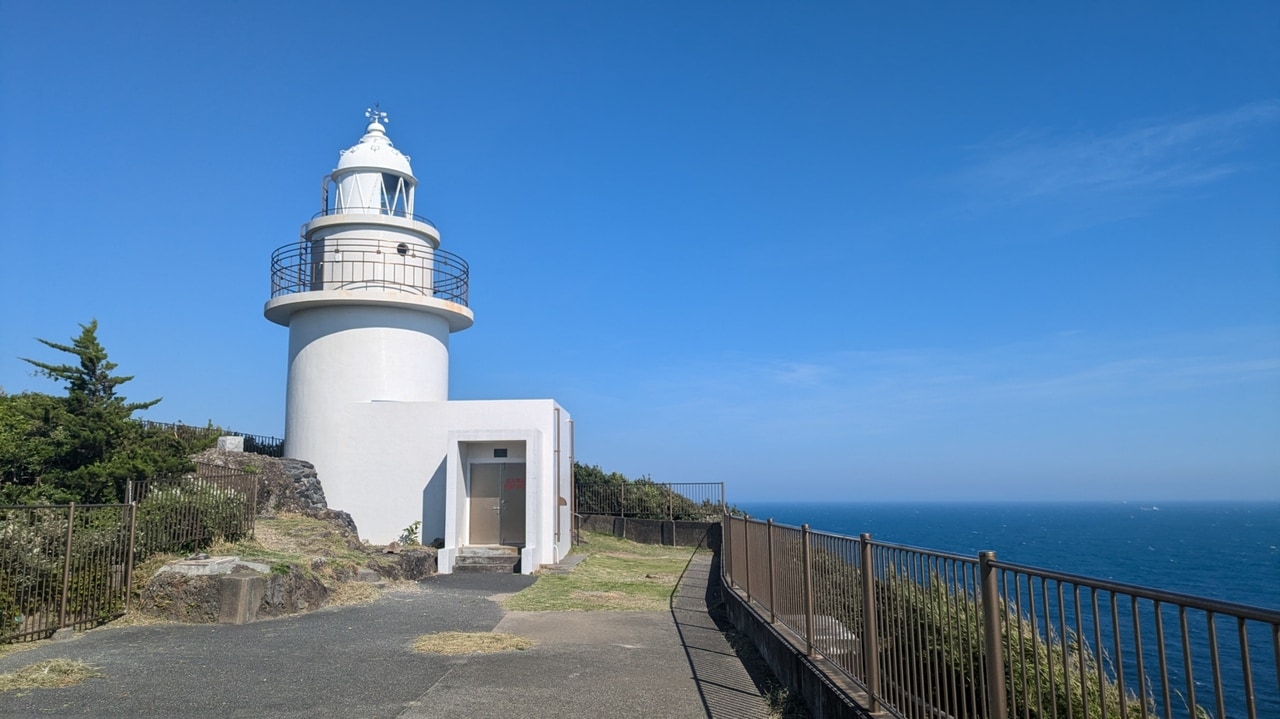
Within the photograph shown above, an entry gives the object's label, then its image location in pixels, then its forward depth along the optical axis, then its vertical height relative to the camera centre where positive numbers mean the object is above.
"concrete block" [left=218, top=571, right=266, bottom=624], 11.52 -1.38
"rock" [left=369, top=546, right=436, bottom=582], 15.95 -1.35
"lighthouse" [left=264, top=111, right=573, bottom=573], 19.84 +2.10
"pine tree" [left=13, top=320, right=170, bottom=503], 15.65 +1.13
